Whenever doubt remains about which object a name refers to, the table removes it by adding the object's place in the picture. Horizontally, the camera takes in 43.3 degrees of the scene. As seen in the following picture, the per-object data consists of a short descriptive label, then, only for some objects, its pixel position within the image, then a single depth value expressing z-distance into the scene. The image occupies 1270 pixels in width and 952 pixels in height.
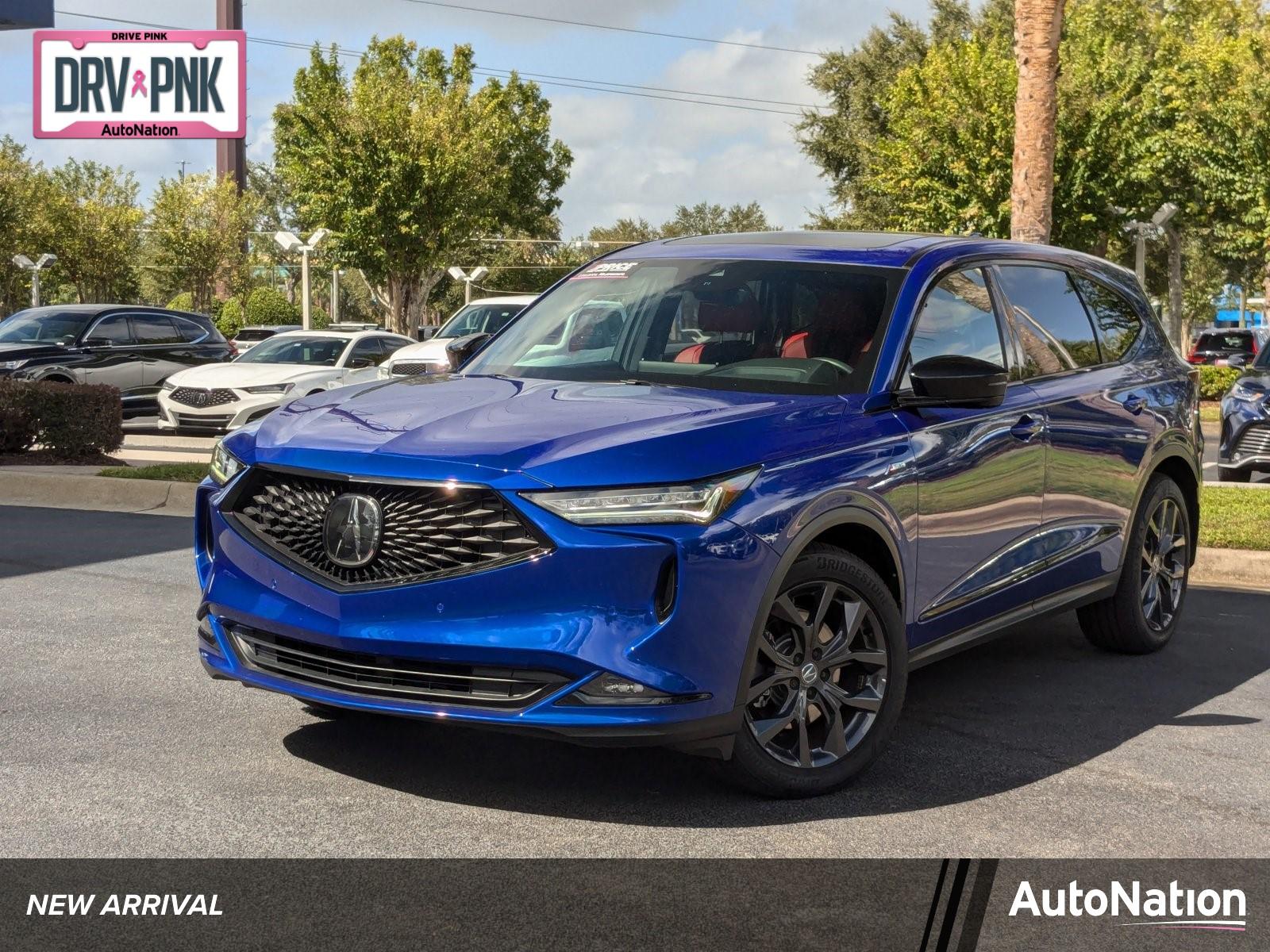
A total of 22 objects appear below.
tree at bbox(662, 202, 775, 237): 130.11
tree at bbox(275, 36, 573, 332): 42.78
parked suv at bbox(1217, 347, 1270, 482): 14.78
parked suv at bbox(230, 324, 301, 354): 41.67
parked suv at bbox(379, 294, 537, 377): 19.81
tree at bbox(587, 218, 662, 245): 126.56
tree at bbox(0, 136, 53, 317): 57.56
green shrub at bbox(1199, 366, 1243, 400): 29.88
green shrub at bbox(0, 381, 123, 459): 14.55
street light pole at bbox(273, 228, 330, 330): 32.42
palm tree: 16.44
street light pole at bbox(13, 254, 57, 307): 47.28
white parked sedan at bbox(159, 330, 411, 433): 20.03
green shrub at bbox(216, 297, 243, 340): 54.03
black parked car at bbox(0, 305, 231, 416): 20.78
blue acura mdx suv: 4.42
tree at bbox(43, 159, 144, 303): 63.06
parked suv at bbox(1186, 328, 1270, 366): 37.28
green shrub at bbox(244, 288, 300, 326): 52.53
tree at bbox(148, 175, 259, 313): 61.25
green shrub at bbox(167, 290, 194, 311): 62.22
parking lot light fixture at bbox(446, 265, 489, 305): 48.58
